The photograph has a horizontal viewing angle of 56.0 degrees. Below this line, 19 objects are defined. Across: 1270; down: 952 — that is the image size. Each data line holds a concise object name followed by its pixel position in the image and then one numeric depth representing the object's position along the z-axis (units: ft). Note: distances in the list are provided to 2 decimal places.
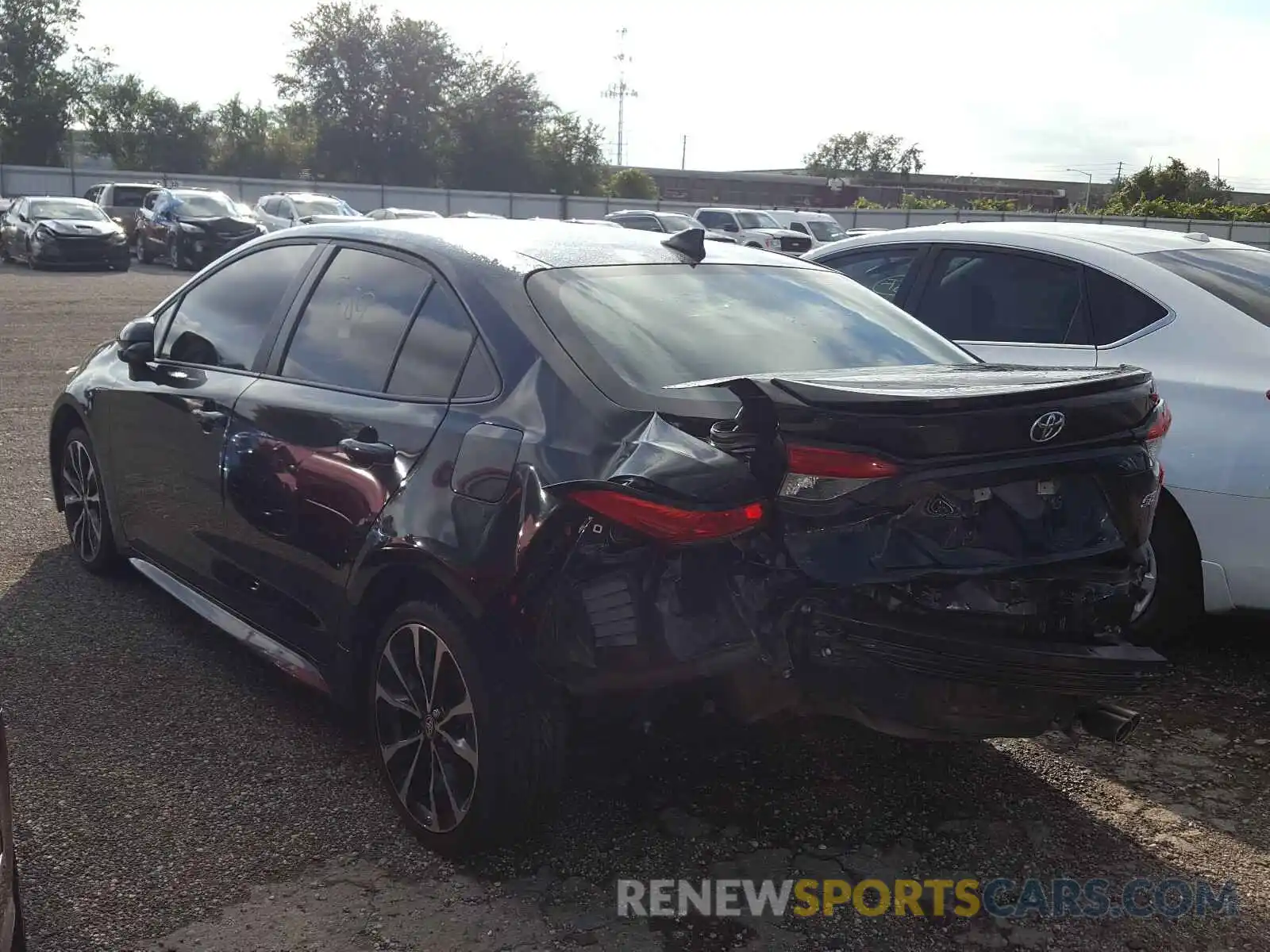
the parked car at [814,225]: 106.93
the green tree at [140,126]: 230.07
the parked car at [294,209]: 94.07
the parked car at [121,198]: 100.01
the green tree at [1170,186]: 180.65
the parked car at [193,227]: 84.12
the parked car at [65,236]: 80.23
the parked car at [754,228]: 88.63
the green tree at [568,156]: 237.25
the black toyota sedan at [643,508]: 8.86
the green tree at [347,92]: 232.73
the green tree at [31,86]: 207.82
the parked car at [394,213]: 73.41
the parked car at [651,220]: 96.32
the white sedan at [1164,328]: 13.82
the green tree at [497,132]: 231.71
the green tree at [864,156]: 329.11
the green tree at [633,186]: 229.04
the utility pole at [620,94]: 306.96
